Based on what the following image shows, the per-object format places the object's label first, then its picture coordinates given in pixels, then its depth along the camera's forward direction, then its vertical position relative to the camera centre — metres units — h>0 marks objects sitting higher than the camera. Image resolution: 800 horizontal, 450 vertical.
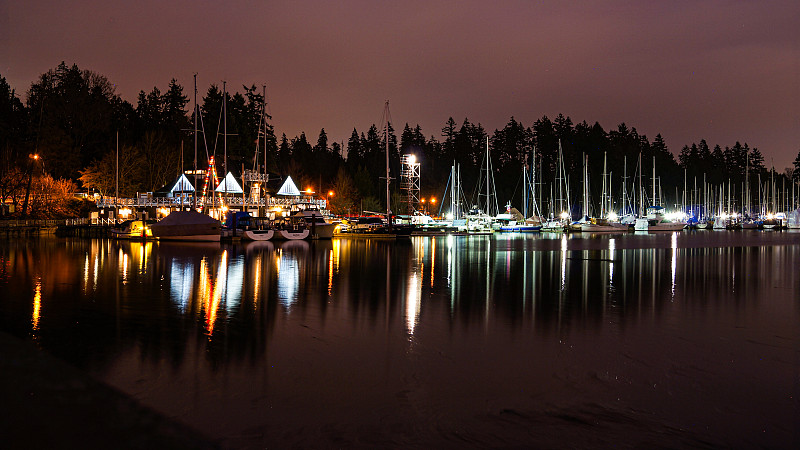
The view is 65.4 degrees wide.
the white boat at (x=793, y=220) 112.02 +1.10
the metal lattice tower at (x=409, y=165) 84.12 +8.28
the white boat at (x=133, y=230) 57.94 -0.45
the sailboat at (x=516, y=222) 88.69 +0.56
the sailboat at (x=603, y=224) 90.07 +0.29
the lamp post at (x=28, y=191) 70.50 +3.90
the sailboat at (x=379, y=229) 63.61 -0.38
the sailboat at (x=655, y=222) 97.69 +0.65
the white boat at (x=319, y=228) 60.38 -0.23
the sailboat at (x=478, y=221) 81.56 +0.65
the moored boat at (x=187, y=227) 52.47 -0.13
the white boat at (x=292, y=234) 57.65 -0.79
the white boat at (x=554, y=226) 92.92 -0.02
